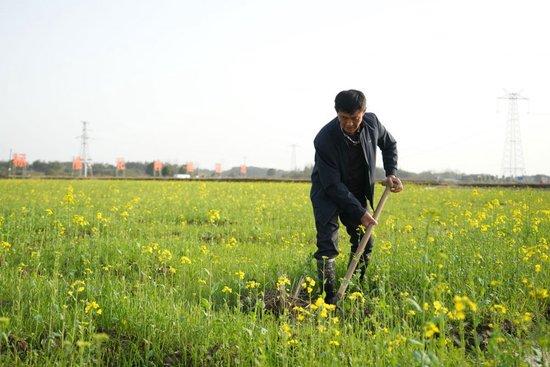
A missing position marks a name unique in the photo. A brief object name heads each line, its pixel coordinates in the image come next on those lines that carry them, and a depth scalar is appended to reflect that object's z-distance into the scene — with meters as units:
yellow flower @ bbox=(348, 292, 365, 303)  3.13
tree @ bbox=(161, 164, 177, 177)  82.19
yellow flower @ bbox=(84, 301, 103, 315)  3.12
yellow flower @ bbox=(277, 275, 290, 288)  3.41
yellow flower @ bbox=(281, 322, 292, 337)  2.72
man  4.27
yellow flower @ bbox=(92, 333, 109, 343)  2.10
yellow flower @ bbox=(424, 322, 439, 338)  2.00
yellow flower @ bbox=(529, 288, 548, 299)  2.44
